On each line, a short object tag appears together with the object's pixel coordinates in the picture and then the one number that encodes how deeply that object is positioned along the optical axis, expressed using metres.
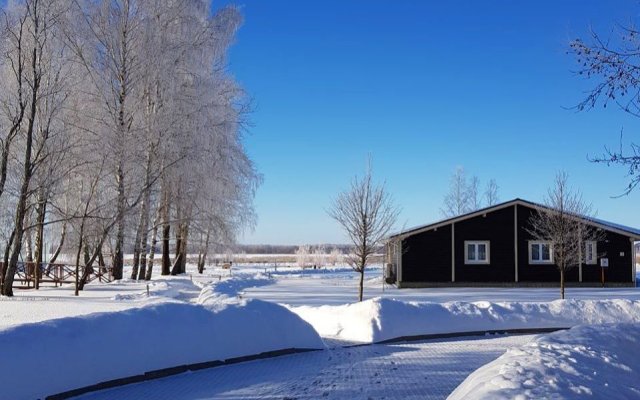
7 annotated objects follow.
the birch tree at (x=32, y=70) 23.81
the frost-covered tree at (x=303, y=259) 80.89
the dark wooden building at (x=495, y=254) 32.22
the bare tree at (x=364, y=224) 21.69
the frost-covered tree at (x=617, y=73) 7.34
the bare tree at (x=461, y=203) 60.56
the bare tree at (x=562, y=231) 25.08
